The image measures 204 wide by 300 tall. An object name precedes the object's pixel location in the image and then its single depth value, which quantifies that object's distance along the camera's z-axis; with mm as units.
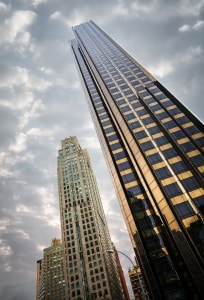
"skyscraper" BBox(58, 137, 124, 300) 96188
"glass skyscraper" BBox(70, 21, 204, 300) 37312
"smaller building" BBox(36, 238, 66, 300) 156875
